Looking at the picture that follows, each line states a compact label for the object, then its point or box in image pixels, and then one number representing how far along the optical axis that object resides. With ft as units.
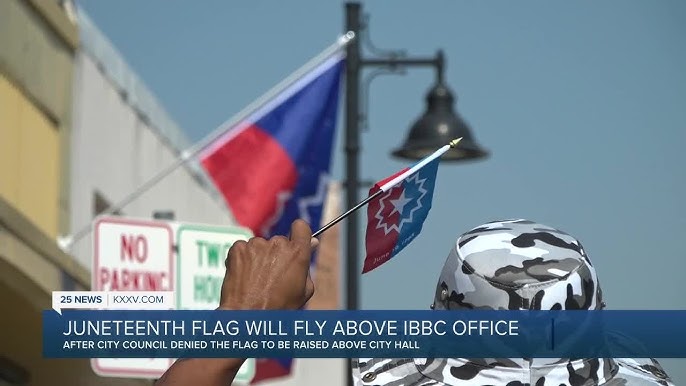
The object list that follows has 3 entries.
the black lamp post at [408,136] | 51.65
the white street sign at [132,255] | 38.73
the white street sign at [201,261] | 38.99
